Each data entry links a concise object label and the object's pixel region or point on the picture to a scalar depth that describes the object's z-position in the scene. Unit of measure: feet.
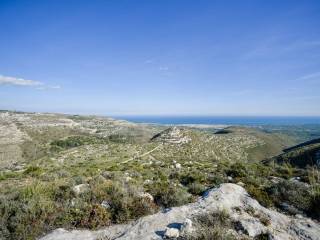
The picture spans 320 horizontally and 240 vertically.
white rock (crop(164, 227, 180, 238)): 19.39
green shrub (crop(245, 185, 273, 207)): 30.00
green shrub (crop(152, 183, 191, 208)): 28.53
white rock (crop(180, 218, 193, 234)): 19.78
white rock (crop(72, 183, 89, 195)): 30.13
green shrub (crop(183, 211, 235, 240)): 18.13
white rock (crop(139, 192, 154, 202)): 28.82
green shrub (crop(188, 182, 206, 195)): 35.22
